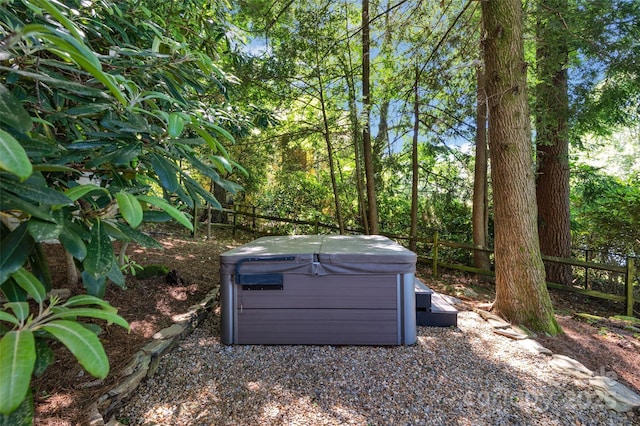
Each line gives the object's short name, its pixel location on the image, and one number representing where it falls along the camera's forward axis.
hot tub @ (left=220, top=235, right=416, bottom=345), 2.75
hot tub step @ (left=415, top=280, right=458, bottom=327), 3.35
